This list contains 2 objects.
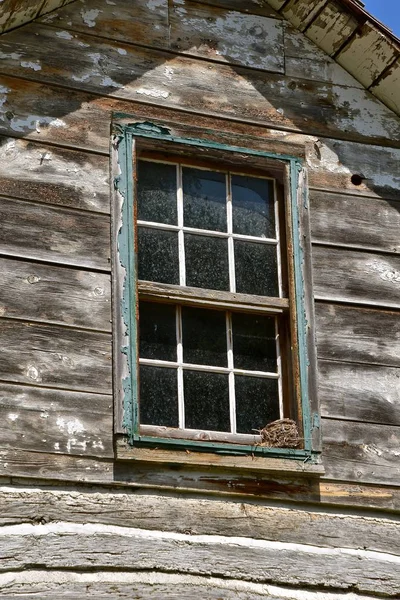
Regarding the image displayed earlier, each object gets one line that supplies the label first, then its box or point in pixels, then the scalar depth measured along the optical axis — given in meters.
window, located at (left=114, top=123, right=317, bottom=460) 13.37
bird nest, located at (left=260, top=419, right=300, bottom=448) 13.43
